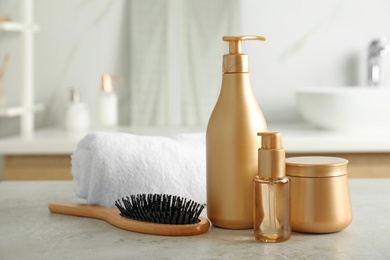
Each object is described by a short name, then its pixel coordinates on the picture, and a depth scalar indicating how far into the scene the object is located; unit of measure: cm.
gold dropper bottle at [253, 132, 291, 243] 93
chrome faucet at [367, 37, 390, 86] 274
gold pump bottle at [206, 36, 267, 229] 97
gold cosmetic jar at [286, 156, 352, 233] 95
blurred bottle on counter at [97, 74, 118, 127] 264
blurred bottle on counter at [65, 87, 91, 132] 259
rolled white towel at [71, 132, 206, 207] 108
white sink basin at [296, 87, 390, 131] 228
